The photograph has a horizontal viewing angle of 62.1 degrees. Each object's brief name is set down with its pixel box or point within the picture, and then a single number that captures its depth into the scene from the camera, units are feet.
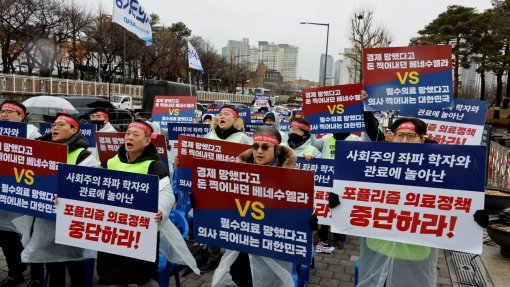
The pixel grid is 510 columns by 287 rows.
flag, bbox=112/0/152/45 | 38.45
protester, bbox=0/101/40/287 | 13.94
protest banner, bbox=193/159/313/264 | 9.89
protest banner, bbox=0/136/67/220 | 12.08
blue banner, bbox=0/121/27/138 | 16.62
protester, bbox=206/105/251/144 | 19.38
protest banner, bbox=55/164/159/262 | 10.44
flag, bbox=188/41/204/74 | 47.12
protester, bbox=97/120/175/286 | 10.87
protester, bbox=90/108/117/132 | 24.14
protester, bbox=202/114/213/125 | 43.58
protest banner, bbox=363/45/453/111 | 15.14
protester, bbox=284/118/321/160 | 19.36
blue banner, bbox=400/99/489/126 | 20.97
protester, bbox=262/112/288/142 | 32.48
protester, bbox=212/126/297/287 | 10.56
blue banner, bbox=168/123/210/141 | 23.82
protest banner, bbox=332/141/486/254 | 9.38
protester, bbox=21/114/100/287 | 12.05
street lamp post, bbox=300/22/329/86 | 88.81
